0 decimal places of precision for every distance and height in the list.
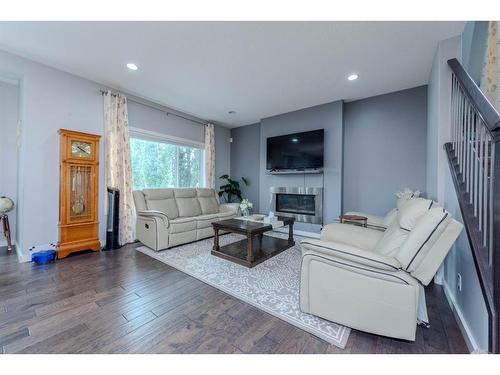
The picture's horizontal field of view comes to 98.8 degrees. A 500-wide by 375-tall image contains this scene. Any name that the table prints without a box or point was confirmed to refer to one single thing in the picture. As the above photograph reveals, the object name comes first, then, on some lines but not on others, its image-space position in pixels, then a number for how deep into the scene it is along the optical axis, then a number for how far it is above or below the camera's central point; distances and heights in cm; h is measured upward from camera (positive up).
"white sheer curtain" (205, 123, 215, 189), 534 +80
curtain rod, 353 +156
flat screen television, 425 +76
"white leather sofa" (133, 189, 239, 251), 331 -54
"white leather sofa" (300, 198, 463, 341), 130 -57
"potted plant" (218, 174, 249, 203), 571 -10
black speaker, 333 -56
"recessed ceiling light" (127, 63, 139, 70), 285 +161
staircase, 103 +5
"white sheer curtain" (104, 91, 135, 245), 356 +47
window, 415 +46
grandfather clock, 296 -13
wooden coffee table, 273 -93
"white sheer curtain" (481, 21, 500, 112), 173 +107
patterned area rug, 158 -101
